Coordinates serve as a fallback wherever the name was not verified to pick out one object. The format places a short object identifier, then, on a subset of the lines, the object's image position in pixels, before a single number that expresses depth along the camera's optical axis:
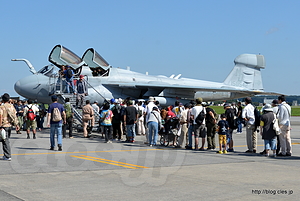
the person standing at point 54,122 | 12.68
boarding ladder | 19.16
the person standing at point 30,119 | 16.38
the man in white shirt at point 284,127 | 11.64
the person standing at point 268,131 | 11.54
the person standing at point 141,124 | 18.41
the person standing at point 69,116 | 17.06
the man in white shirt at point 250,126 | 12.40
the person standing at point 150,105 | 16.58
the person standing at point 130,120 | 15.38
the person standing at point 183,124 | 13.95
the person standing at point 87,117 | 17.38
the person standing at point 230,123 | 12.96
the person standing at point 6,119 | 10.11
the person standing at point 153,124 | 14.28
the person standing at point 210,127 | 13.24
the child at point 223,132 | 12.28
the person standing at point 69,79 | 20.55
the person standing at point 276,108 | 12.04
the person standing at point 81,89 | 20.66
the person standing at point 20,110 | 19.95
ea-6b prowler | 21.59
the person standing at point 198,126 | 13.30
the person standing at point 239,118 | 19.80
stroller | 14.32
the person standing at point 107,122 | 15.23
